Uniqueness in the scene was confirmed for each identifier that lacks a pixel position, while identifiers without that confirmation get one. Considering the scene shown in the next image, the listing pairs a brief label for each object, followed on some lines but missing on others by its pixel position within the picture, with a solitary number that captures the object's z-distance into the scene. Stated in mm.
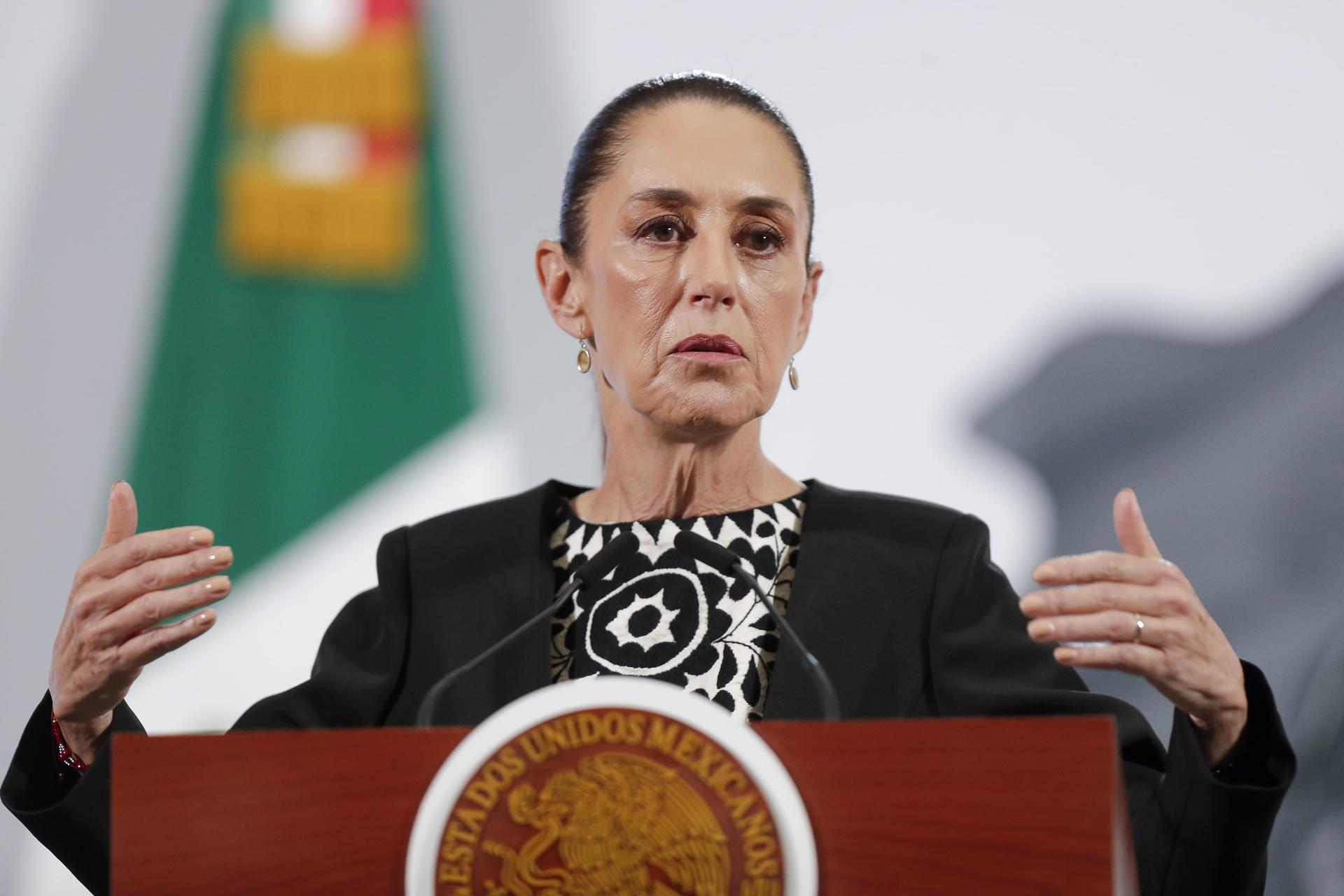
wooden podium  5624
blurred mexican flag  6432
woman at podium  5827
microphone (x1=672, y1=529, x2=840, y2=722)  5758
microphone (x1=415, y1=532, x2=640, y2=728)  5764
